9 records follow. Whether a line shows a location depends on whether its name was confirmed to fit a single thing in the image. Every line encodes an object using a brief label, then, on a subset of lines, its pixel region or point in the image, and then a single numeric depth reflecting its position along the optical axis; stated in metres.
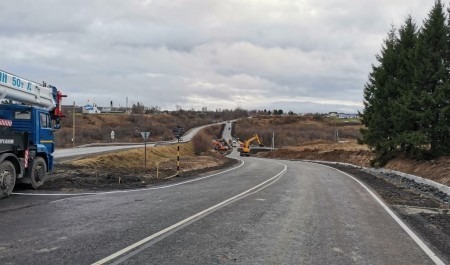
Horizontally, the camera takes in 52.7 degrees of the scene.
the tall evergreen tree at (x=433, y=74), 25.00
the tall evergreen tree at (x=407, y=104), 25.61
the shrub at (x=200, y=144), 68.40
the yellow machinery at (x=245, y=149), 79.87
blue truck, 14.06
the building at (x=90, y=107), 136.18
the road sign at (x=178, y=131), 25.85
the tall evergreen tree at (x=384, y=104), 31.62
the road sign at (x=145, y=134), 26.47
